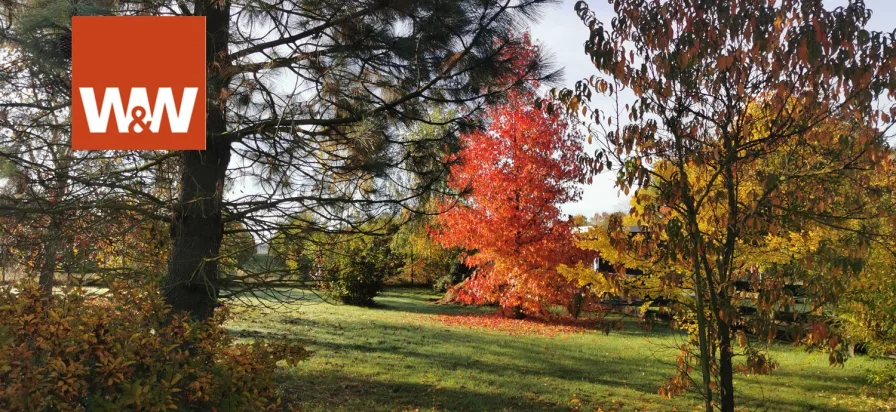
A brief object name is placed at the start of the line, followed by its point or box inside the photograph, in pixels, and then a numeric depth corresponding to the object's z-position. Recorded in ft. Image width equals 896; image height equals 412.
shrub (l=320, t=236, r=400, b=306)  56.39
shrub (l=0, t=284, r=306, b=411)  9.68
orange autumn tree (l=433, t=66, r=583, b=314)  48.52
